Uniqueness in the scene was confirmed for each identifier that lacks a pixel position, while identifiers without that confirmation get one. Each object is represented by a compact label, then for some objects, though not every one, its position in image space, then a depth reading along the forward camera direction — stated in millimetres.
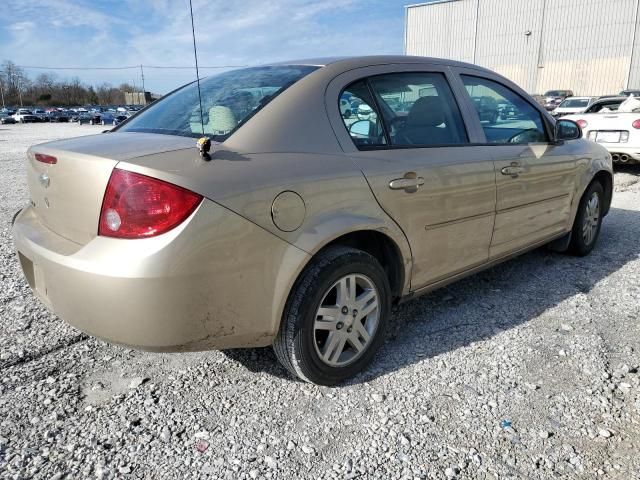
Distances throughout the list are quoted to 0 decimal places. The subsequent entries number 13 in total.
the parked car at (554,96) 32497
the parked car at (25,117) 53656
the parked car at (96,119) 45969
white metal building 38156
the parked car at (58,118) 58850
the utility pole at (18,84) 98519
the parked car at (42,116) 56944
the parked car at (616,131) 8406
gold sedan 1952
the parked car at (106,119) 45344
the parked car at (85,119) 47625
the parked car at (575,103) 22359
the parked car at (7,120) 52131
